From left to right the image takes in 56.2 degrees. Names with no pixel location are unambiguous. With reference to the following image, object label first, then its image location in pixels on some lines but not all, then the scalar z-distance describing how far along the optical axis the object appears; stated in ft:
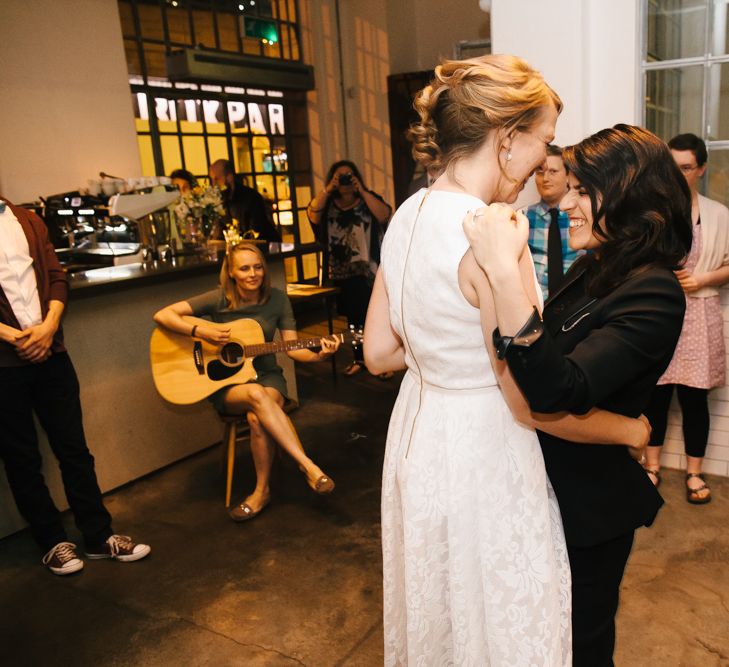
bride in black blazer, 3.61
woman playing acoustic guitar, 10.71
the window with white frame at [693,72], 10.03
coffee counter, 11.15
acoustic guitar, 10.77
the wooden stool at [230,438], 11.05
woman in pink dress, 9.64
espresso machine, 14.15
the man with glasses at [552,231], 9.67
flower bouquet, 15.40
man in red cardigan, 8.99
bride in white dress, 4.08
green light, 24.49
